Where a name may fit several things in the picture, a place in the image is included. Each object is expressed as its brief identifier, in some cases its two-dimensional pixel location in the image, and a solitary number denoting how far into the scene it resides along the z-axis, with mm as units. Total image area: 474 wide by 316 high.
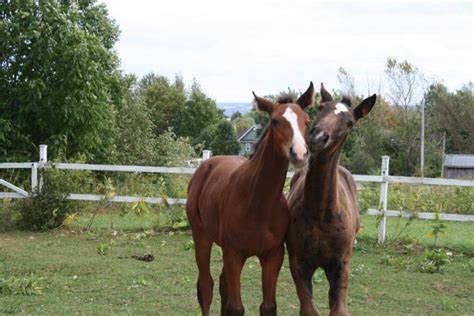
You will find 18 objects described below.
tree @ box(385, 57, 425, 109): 41906
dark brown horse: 4453
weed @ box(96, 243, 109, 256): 10086
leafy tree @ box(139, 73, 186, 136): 50531
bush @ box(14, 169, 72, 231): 12000
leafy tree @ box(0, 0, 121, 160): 16141
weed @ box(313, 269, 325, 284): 8148
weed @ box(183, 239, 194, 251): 10602
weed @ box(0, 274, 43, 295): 7301
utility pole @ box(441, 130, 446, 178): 38444
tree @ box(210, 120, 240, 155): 43688
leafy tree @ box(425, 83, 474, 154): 44906
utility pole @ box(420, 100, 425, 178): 36775
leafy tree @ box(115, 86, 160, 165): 26088
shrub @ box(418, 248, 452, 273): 9148
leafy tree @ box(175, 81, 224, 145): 50250
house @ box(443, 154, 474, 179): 44500
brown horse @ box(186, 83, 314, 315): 4434
